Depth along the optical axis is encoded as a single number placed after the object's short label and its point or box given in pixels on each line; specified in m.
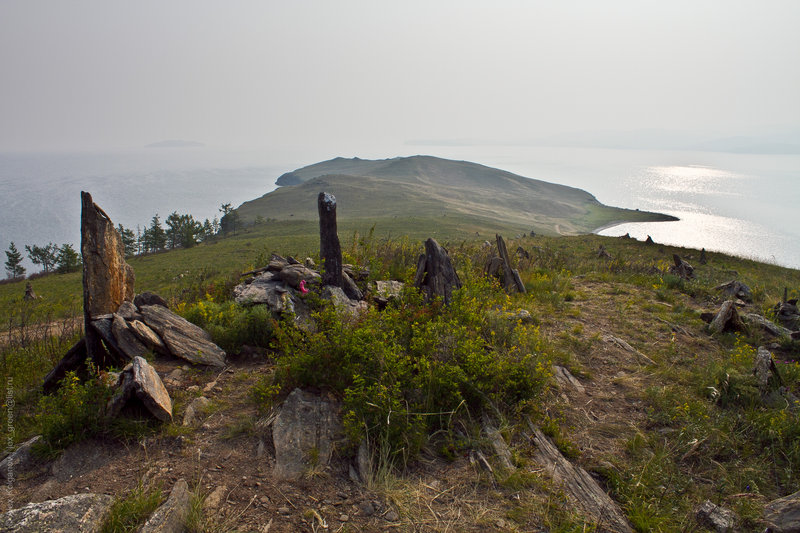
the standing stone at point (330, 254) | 8.16
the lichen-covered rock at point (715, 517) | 3.26
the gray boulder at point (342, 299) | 7.02
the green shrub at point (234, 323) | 6.30
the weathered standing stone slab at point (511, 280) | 10.14
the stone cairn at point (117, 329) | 5.19
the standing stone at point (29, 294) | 25.66
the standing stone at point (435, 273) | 7.62
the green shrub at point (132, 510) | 2.97
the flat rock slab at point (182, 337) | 5.70
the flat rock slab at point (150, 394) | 4.18
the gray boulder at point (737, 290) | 10.64
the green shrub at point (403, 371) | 4.02
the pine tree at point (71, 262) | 49.38
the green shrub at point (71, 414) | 3.83
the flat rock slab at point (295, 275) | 8.11
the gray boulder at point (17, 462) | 3.58
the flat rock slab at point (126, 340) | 5.48
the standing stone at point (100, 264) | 6.28
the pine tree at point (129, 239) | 75.56
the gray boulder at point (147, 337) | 5.61
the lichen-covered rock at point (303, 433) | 3.81
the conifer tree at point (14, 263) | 66.31
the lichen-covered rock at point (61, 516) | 2.88
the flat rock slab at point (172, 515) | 2.95
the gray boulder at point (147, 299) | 7.32
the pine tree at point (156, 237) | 74.88
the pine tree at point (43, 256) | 74.56
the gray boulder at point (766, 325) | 7.60
